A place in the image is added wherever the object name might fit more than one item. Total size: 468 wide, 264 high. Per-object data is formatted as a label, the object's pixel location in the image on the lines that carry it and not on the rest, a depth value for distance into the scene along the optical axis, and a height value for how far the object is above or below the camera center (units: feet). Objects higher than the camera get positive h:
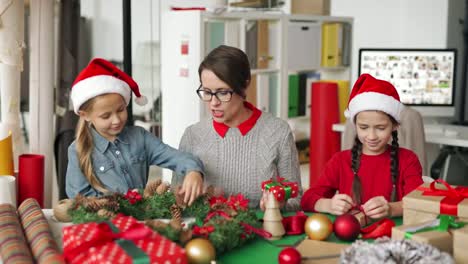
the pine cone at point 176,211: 5.94 -1.51
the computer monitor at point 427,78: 16.46 -0.70
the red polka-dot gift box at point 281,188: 6.03 -1.31
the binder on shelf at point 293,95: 18.38 -1.30
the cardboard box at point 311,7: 19.17 +1.29
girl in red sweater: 7.34 -1.31
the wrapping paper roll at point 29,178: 9.70 -1.97
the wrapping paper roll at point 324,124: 16.90 -1.95
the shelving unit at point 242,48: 15.06 -0.04
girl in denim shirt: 7.08 -1.12
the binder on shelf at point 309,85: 18.95 -1.03
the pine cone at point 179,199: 6.08 -1.42
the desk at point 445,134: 14.60 -1.99
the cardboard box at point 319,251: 5.04 -1.64
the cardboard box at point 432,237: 4.90 -1.42
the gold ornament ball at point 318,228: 5.53 -1.53
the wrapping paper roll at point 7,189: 8.41 -1.87
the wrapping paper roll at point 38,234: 4.69 -1.50
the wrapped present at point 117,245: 4.31 -1.36
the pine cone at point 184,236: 4.97 -1.44
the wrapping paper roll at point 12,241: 4.74 -1.52
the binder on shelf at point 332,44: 19.21 +0.18
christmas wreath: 5.06 -1.42
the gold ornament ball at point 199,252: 4.69 -1.48
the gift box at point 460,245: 4.86 -1.47
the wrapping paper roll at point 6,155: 9.32 -1.56
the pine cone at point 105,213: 5.35 -1.38
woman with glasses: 7.88 -1.22
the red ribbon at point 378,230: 5.62 -1.59
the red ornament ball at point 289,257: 4.74 -1.52
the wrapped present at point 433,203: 5.19 -1.25
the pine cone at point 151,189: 6.19 -1.35
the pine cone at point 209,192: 6.18 -1.39
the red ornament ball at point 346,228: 5.52 -1.52
